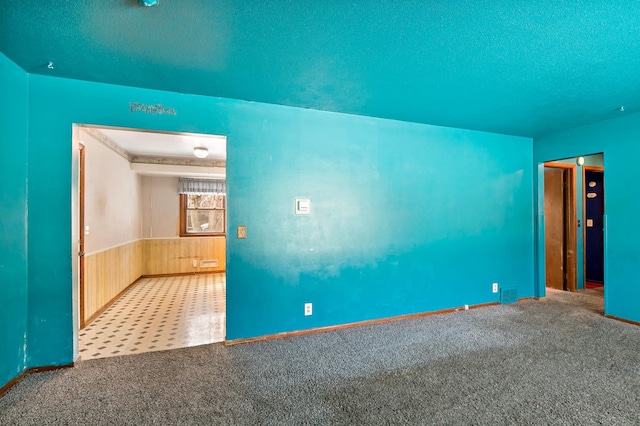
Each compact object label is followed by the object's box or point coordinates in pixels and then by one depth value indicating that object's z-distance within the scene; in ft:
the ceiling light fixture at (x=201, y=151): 16.73
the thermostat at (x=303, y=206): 10.71
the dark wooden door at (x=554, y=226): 16.89
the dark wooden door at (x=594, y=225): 18.81
